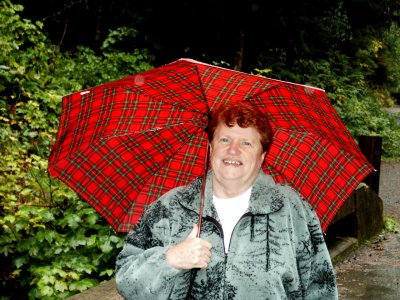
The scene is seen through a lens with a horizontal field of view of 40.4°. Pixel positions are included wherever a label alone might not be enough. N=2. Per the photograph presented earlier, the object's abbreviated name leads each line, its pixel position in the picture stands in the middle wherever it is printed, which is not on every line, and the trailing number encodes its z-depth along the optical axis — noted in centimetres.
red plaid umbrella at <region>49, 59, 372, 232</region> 254
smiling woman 217
